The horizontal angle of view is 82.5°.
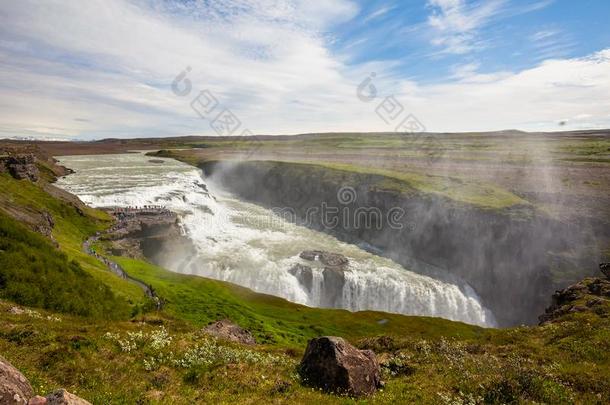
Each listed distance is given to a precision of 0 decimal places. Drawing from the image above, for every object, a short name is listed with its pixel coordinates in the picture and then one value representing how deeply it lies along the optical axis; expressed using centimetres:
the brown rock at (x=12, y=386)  824
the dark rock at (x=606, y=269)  4103
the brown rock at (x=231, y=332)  3029
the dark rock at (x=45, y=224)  3984
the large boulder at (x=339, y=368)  1555
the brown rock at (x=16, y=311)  1922
